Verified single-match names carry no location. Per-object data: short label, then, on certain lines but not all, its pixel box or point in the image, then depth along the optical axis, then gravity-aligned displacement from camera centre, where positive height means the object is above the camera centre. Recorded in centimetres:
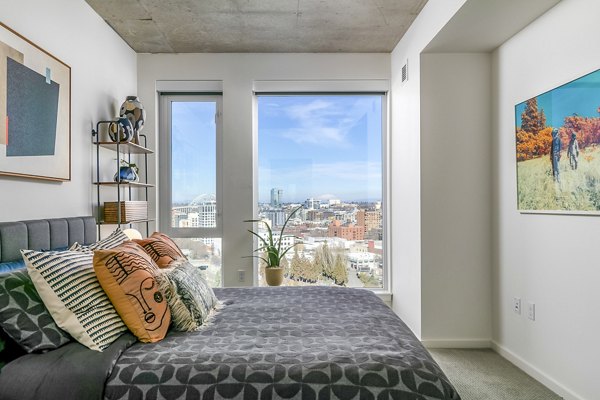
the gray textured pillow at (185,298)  180 -43
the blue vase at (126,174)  314 +27
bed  135 -57
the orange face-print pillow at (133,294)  163 -36
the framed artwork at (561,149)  212 +34
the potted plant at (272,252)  373 -44
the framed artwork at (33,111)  208 +57
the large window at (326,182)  418 +27
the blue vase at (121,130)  306 +61
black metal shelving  303 +40
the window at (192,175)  411 +35
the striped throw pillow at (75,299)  152 -35
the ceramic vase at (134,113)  333 +81
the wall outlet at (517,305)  280 -70
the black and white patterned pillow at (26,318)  145 -41
